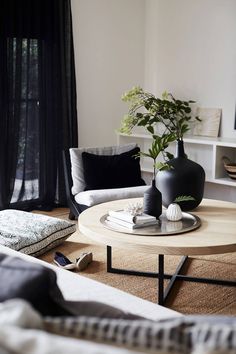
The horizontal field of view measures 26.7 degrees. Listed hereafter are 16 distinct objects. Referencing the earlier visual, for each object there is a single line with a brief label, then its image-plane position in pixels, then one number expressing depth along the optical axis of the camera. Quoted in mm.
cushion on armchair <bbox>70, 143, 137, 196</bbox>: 4047
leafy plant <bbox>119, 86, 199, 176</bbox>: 3029
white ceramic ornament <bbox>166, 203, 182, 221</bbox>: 2803
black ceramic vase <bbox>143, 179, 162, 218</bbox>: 2807
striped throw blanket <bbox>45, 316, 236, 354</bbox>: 907
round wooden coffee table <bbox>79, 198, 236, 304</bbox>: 2420
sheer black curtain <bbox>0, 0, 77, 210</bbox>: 4477
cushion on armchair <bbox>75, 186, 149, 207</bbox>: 3678
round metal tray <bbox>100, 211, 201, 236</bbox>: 2611
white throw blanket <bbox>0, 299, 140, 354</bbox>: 845
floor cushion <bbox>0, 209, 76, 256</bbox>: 3262
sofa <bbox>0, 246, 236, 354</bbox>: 869
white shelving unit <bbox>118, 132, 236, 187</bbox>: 4566
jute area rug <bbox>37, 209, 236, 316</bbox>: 2719
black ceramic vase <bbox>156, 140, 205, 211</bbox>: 2977
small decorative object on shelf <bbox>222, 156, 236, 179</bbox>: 4484
